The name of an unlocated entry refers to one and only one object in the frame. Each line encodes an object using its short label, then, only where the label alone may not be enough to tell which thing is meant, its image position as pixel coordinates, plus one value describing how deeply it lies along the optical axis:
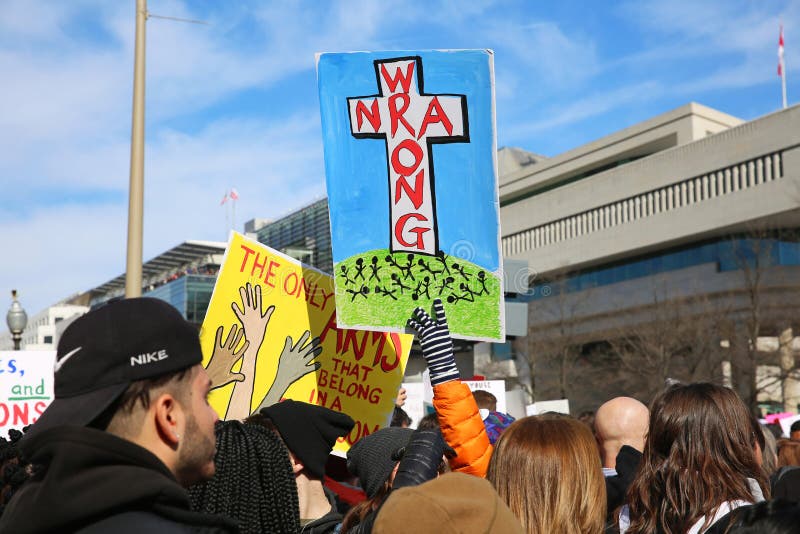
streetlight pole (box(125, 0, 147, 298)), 8.09
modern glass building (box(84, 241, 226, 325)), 76.75
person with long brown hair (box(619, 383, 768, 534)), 2.85
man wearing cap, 1.53
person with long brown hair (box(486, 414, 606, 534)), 2.79
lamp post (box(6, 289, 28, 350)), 14.05
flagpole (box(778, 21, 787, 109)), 49.37
